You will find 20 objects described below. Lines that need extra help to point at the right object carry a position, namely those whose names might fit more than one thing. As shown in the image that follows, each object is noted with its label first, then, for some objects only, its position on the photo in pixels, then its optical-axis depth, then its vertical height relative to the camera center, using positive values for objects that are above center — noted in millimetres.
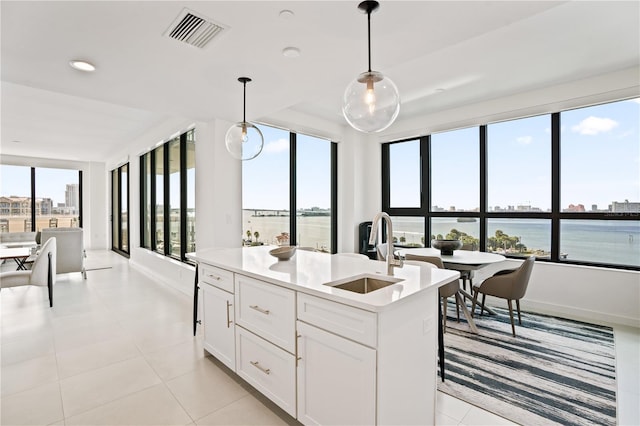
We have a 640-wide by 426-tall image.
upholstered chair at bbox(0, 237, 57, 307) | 3694 -750
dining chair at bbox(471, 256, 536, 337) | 3287 -782
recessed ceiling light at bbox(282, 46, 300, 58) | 2283 +1194
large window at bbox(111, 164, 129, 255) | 8148 +100
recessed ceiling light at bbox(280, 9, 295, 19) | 1865 +1200
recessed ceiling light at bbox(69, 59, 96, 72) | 2422 +1171
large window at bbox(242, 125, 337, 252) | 4719 +335
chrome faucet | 1886 -186
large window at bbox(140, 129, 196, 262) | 4879 +271
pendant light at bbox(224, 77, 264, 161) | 3027 +703
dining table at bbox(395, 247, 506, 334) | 3293 -534
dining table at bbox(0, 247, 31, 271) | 4069 -547
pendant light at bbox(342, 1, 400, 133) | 1822 +674
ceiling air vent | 1921 +1197
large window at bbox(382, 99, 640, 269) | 3676 +345
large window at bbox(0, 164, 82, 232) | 8391 +426
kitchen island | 1429 -671
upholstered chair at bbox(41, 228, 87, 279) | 5262 -588
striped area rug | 2049 -1292
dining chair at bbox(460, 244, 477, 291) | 3797 -740
